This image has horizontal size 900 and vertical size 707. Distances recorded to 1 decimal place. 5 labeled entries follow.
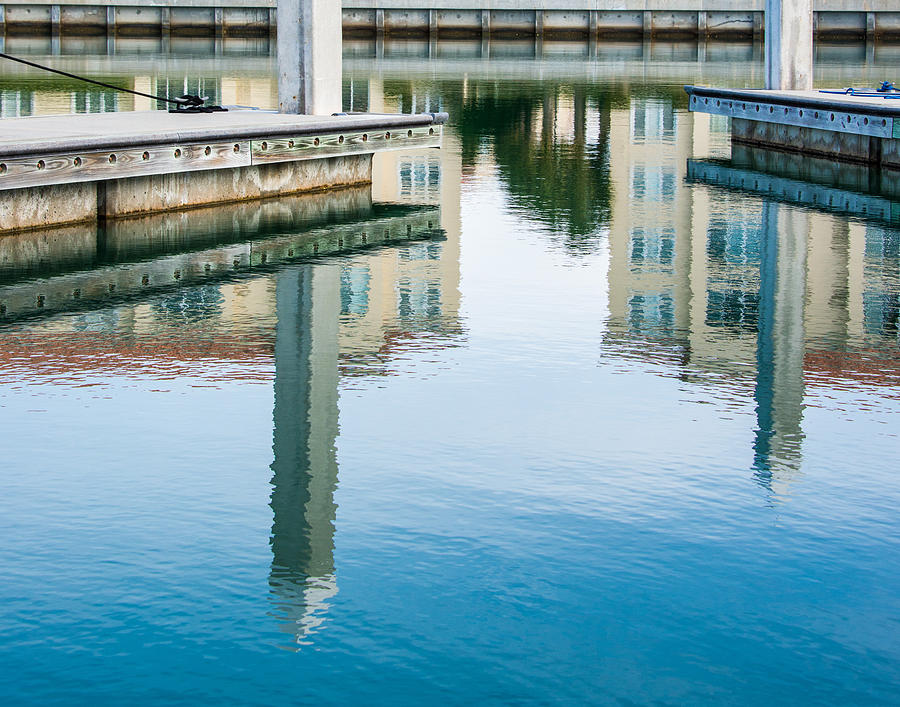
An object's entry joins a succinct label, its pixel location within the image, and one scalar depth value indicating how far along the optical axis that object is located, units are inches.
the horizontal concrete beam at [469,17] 2504.9
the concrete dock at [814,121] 870.4
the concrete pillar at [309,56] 802.8
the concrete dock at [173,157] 608.4
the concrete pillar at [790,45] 1070.4
